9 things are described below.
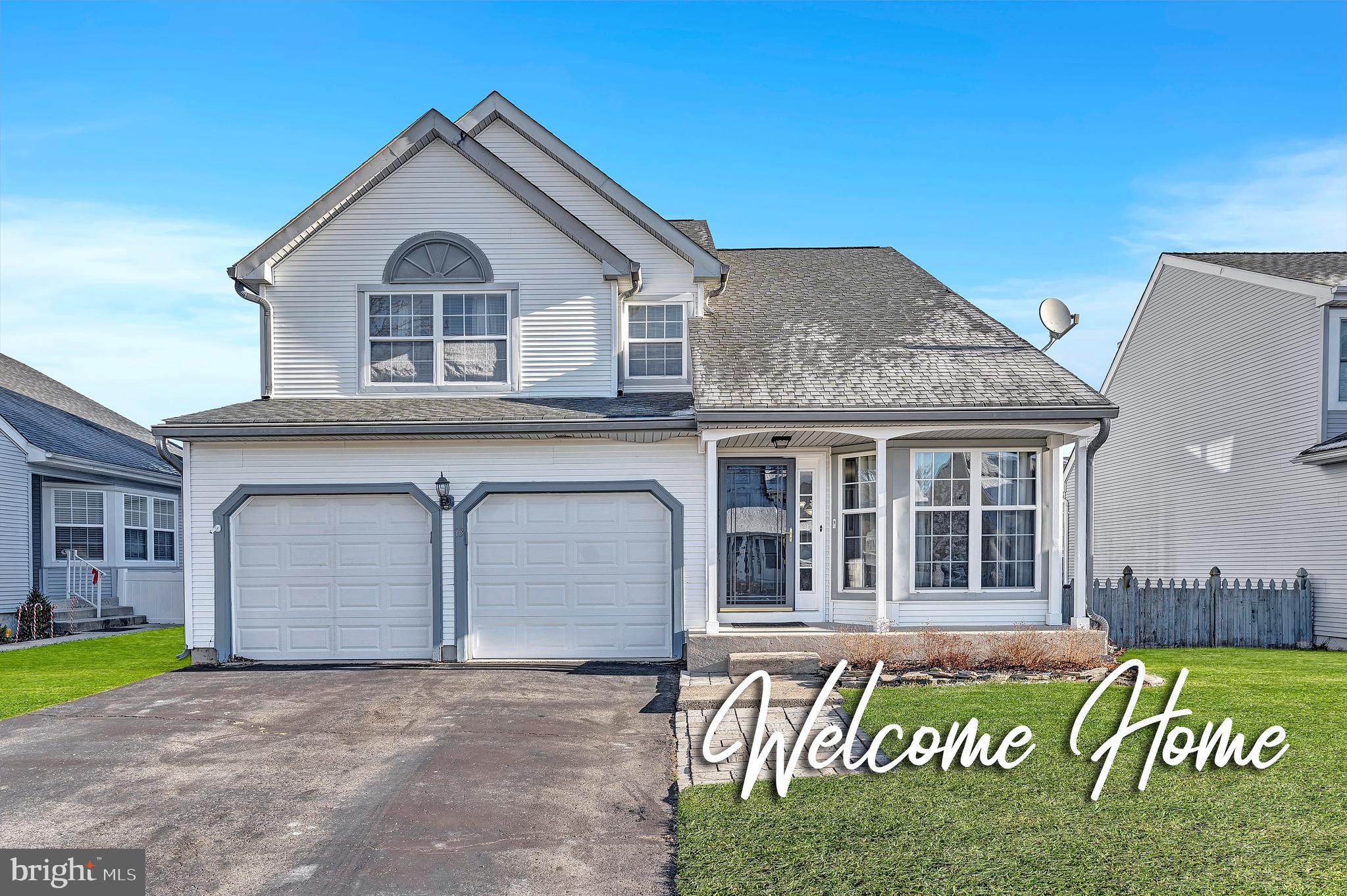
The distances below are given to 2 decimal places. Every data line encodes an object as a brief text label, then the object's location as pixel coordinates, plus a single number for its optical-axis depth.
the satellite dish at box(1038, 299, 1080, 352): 14.01
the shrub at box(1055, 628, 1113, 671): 11.59
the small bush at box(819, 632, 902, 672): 11.82
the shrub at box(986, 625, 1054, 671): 11.58
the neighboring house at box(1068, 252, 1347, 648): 16.62
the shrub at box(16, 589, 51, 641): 18.67
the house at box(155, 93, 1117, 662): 13.04
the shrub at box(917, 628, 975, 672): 11.66
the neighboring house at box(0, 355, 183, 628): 19.05
